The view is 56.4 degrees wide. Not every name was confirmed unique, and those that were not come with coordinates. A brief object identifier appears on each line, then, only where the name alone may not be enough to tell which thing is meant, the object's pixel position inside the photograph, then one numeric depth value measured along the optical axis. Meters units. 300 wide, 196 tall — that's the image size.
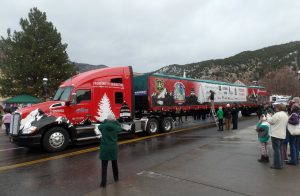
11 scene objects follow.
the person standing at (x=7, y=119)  16.03
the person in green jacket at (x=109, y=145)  6.00
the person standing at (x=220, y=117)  15.55
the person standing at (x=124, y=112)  13.07
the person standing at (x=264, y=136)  7.59
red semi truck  10.27
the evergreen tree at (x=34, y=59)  30.44
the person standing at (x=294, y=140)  7.16
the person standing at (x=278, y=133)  6.90
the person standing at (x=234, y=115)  16.46
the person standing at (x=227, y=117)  16.34
